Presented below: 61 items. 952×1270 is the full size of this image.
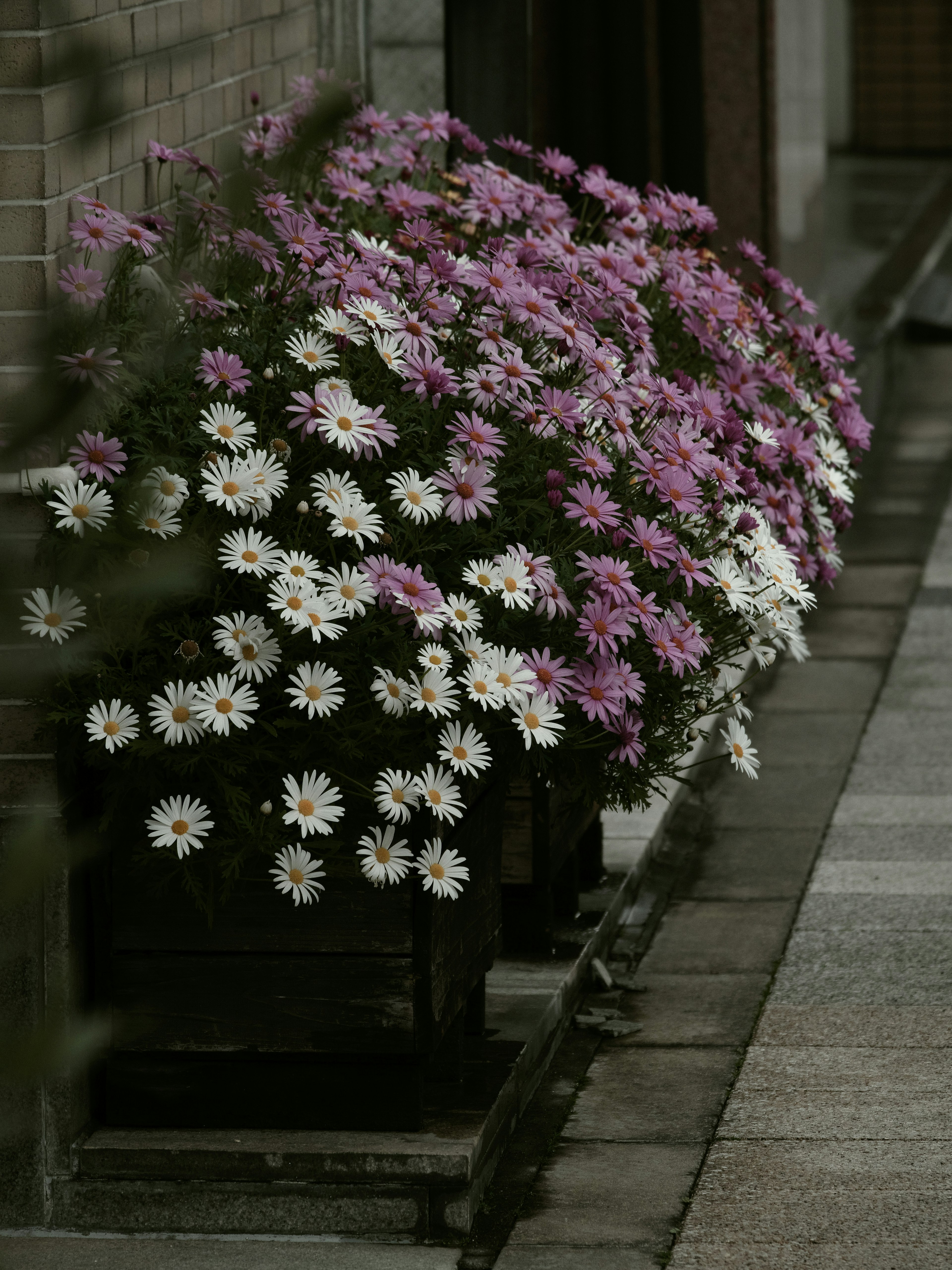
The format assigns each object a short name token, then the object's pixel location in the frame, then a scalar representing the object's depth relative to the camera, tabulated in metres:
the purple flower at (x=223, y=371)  5.93
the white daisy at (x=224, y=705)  5.53
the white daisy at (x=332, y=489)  5.71
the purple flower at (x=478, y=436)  5.96
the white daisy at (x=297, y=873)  5.71
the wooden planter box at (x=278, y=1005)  6.09
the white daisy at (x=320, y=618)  5.47
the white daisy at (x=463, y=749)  5.69
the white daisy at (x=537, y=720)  5.76
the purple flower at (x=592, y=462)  6.29
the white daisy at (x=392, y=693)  5.59
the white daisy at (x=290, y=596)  5.47
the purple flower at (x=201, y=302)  5.39
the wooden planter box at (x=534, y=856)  7.98
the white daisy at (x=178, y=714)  5.58
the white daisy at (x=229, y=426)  5.81
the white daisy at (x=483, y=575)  5.78
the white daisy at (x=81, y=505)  5.60
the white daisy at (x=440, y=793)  5.70
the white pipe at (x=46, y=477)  5.52
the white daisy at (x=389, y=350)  6.08
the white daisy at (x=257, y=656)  5.62
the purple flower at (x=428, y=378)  6.05
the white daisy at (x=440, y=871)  5.86
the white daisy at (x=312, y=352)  6.06
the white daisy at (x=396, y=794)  5.61
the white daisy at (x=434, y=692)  5.60
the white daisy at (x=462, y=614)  5.77
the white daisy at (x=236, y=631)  5.59
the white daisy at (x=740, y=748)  6.44
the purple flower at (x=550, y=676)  5.83
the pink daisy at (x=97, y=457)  5.71
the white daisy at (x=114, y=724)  5.61
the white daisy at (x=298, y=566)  5.60
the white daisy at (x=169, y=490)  5.57
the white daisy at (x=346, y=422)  5.77
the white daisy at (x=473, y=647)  5.75
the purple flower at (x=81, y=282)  5.79
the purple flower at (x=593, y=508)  6.12
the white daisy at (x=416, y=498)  5.80
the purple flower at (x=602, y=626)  5.97
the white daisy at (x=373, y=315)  6.14
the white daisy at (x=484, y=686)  5.66
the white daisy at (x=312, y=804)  5.59
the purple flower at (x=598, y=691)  5.95
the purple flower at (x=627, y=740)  6.11
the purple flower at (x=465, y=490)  5.87
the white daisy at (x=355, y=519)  5.71
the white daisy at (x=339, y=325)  6.06
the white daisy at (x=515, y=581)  5.80
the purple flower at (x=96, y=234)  5.91
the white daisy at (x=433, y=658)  5.63
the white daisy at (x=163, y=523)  5.46
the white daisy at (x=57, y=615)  5.41
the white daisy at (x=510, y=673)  5.75
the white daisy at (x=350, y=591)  5.62
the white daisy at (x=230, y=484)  5.64
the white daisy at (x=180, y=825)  5.64
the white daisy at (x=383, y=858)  5.73
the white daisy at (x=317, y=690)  5.54
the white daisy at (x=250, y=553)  5.57
